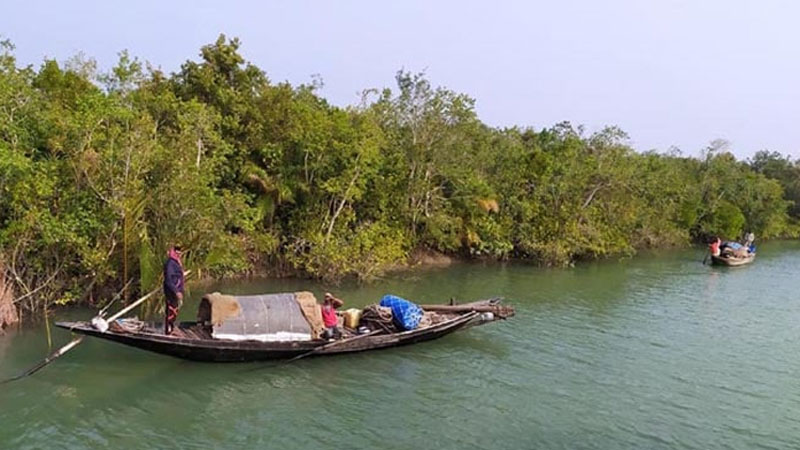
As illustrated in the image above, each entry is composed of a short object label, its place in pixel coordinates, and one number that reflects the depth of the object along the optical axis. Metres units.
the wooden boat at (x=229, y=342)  10.87
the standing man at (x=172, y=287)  11.56
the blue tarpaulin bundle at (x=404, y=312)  13.09
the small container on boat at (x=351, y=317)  13.21
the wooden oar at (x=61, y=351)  9.74
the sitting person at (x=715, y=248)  30.67
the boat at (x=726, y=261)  30.12
